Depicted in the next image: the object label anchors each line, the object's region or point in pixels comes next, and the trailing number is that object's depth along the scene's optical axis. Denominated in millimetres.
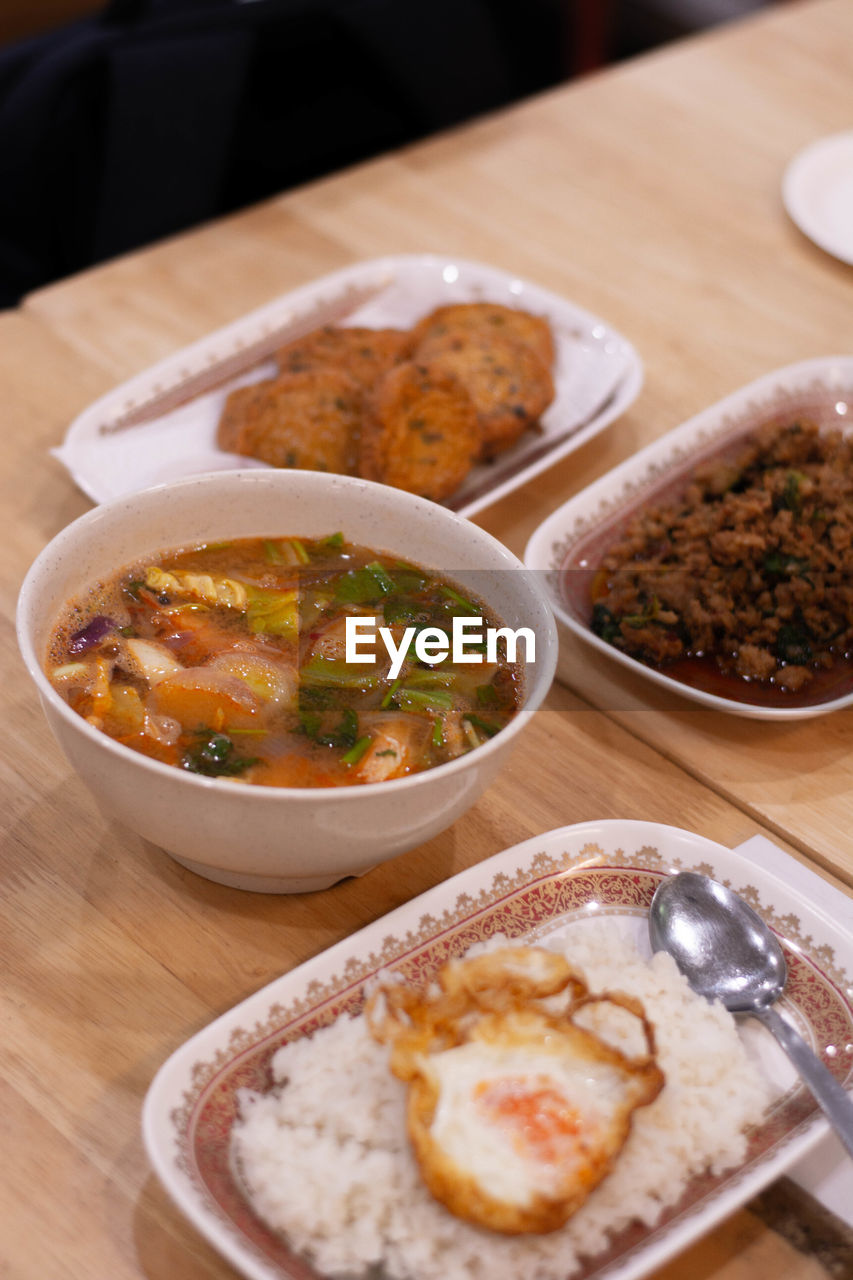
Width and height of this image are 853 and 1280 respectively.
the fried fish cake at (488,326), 887
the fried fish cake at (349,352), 859
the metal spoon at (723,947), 594
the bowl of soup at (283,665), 579
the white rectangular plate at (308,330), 814
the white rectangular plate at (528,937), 530
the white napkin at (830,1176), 565
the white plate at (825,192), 1063
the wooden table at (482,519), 572
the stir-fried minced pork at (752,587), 739
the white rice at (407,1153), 523
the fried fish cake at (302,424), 801
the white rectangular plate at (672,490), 721
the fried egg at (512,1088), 518
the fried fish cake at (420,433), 786
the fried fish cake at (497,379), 831
